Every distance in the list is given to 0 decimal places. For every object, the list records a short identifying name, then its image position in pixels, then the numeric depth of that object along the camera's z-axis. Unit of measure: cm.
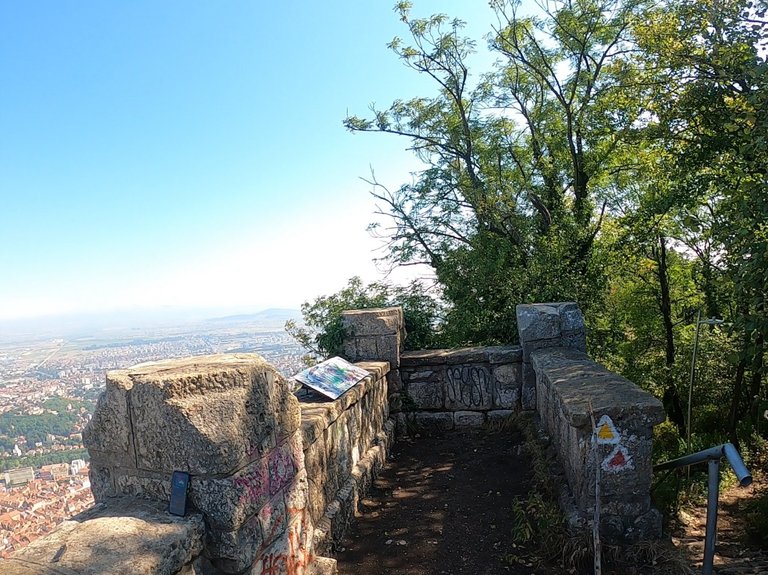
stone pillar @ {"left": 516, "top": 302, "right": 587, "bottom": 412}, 567
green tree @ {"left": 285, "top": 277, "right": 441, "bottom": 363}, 607
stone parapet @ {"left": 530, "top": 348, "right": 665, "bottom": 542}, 314
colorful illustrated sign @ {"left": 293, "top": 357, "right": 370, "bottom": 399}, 394
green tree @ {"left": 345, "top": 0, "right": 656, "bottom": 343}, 804
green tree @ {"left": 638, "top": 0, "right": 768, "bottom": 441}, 335
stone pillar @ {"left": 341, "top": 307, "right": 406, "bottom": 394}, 595
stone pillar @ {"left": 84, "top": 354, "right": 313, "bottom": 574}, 183
